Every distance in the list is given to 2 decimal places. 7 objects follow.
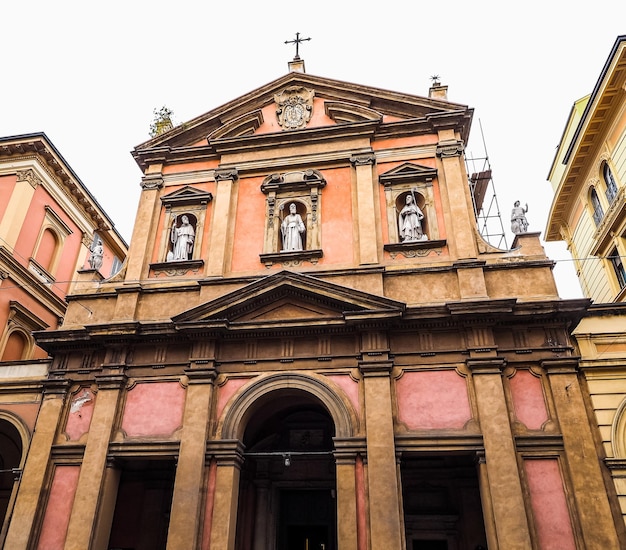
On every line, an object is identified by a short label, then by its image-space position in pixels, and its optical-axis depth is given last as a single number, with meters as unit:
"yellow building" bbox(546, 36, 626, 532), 10.20
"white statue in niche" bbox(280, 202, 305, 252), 13.02
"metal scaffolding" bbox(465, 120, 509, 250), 14.06
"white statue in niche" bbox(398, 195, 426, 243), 12.64
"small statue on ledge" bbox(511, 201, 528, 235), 12.13
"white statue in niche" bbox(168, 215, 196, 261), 13.56
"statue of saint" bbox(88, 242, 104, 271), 13.91
